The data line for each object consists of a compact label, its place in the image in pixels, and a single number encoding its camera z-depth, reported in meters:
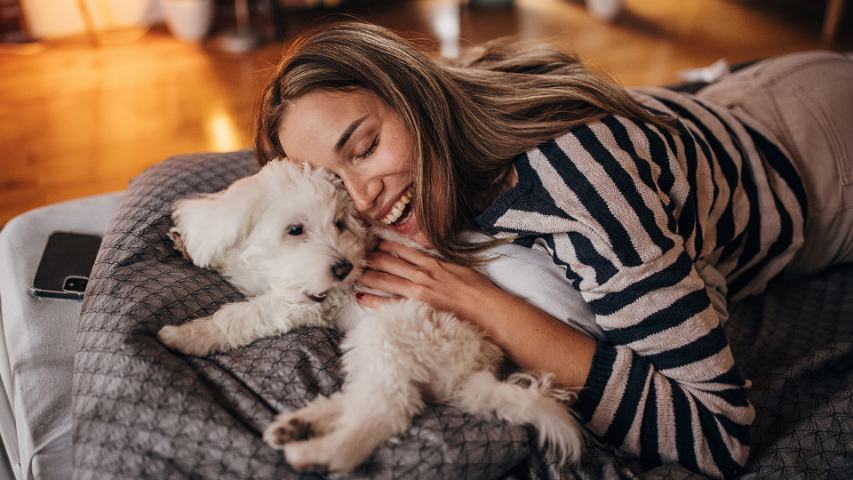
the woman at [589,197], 1.16
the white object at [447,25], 4.19
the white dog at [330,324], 1.07
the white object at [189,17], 4.14
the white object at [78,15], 4.20
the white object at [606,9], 4.67
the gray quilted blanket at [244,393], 1.05
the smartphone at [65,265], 1.49
